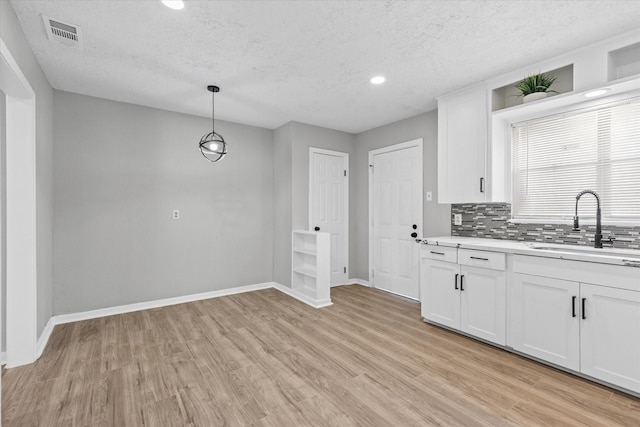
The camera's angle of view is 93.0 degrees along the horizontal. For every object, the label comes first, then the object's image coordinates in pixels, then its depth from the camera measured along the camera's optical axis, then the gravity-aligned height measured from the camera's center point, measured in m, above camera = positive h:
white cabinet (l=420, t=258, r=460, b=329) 3.07 -0.84
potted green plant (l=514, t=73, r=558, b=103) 2.78 +1.18
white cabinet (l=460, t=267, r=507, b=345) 2.72 -0.85
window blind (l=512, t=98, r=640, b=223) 2.53 +0.46
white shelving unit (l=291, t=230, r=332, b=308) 4.06 -0.79
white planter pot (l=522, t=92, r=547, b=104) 2.78 +1.08
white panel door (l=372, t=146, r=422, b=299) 4.27 -0.09
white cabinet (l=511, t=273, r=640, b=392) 2.05 -0.85
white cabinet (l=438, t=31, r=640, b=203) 2.42 +1.00
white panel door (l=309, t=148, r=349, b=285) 4.81 +0.18
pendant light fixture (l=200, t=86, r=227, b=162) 3.38 +0.79
